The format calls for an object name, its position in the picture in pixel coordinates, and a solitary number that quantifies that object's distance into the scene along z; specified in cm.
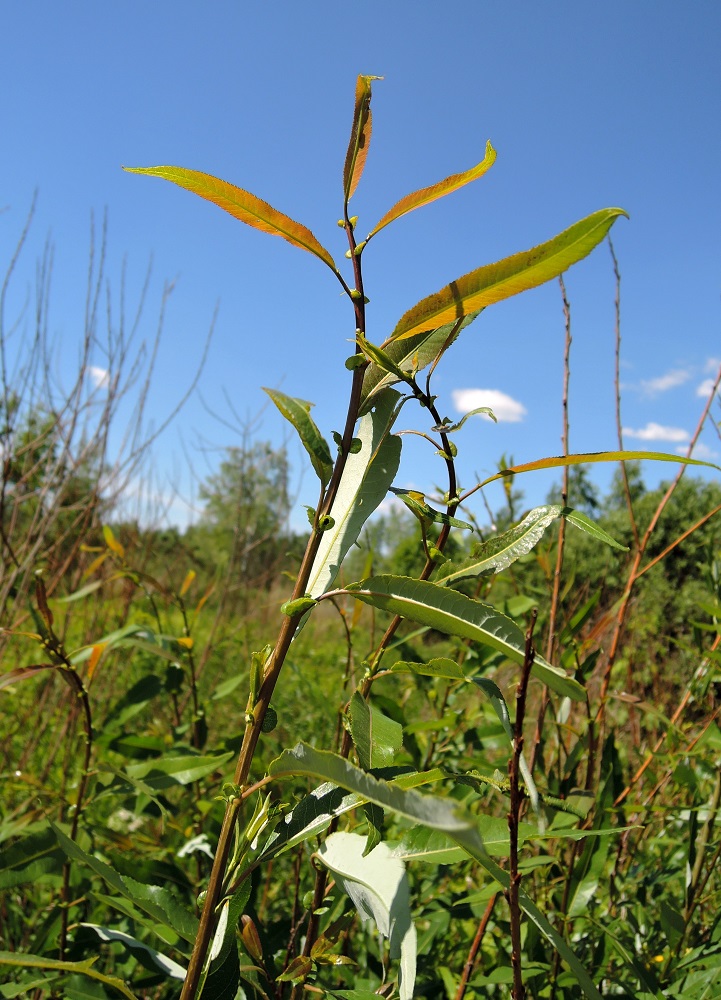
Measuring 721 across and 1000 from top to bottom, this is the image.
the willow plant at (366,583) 43
